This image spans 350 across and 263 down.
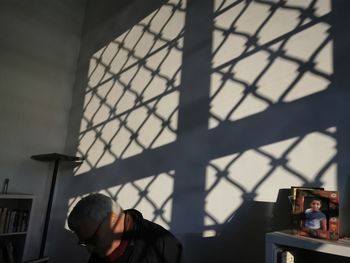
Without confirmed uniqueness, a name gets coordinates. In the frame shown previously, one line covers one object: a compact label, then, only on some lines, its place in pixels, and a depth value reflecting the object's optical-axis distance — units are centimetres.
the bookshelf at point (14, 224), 266
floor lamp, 281
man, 131
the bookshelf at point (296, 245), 108
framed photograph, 121
